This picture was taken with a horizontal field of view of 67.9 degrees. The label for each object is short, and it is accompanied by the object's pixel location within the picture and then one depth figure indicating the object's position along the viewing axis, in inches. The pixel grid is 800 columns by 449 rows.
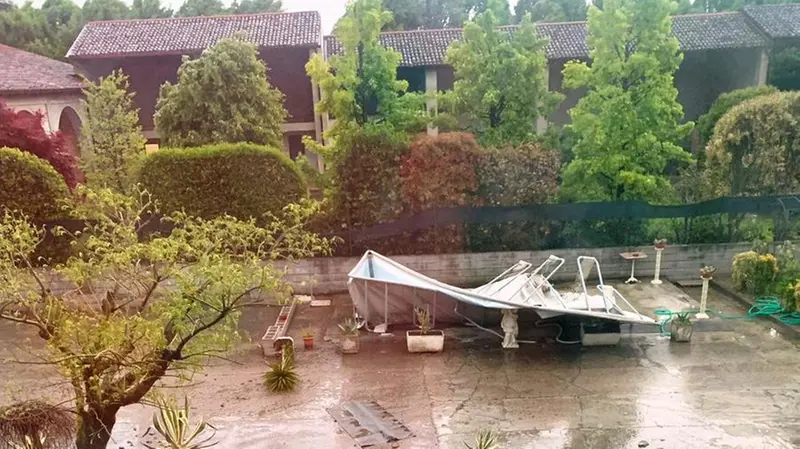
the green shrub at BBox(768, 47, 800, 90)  781.9
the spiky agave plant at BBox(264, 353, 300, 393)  319.3
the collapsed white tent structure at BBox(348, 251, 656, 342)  355.3
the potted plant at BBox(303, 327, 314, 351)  371.6
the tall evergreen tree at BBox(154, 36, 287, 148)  618.8
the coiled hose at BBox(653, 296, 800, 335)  388.8
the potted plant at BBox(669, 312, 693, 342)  365.7
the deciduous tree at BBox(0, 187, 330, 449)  211.8
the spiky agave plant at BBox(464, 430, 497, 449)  239.0
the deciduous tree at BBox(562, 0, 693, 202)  477.1
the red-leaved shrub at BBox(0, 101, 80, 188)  512.1
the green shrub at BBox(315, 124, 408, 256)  468.8
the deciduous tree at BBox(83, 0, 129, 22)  1223.5
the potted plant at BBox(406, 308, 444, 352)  360.8
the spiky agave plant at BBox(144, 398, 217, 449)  238.5
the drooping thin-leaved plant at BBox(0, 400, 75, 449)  223.5
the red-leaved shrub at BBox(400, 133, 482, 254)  462.0
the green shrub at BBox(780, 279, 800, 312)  384.8
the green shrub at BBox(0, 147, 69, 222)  461.7
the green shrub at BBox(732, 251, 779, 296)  428.5
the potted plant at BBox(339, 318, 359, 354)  363.3
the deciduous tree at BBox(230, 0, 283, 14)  1390.3
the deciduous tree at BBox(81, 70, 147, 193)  561.0
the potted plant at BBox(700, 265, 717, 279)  388.8
